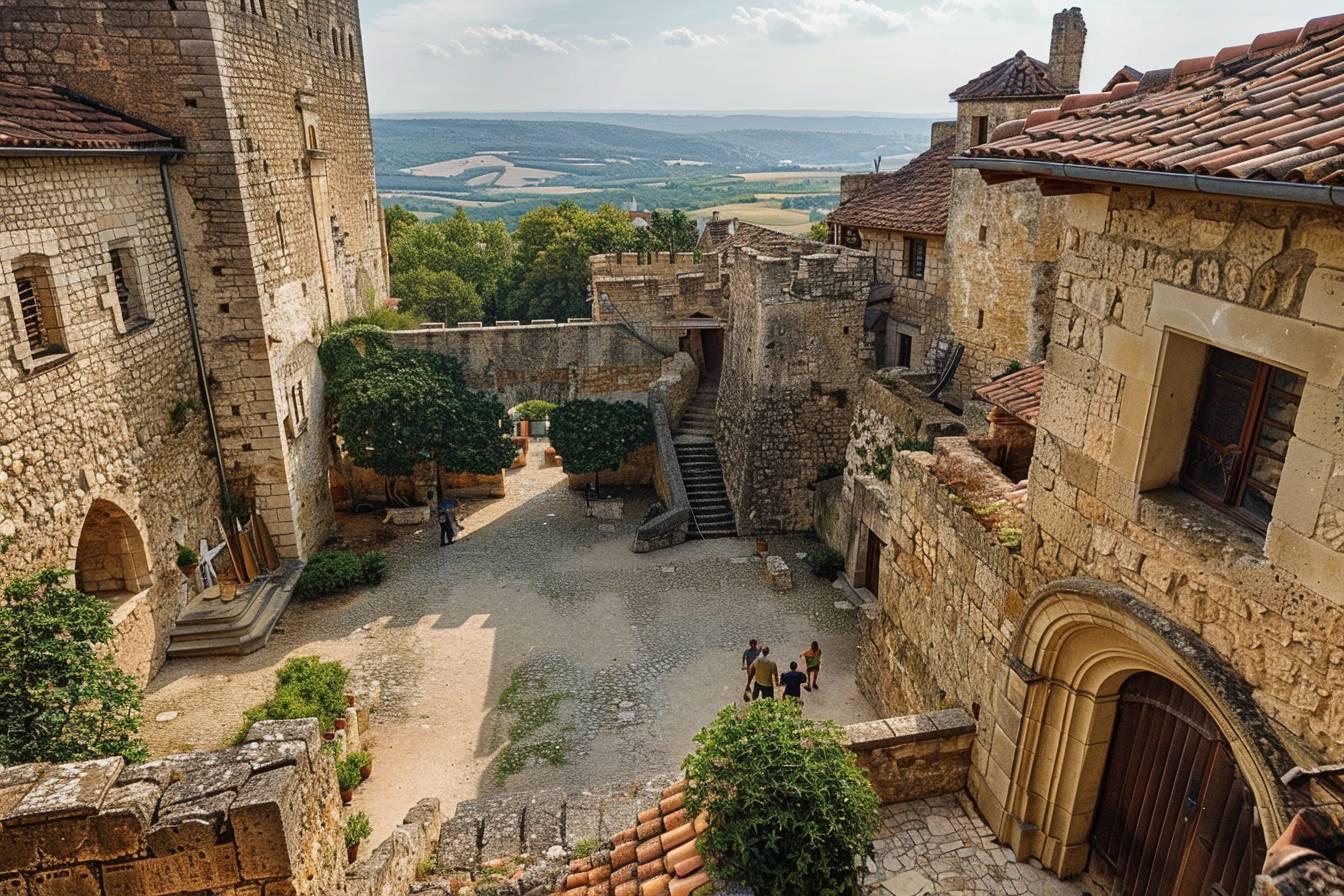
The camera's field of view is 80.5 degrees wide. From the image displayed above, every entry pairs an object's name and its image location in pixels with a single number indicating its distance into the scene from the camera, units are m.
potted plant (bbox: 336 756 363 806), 9.70
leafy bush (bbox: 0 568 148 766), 7.80
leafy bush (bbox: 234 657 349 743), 9.96
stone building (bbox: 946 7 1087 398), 13.39
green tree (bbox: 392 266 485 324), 34.37
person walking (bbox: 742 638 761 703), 11.77
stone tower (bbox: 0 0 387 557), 12.15
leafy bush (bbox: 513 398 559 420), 35.34
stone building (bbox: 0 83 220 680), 9.68
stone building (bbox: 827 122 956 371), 16.53
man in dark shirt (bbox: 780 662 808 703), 11.23
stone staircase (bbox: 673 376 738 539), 17.44
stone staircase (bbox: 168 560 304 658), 12.79
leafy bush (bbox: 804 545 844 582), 15.24
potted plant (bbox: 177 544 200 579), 13.03
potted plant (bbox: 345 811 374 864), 8.61
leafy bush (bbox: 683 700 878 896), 4.94
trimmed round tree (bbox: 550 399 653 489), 18.84
